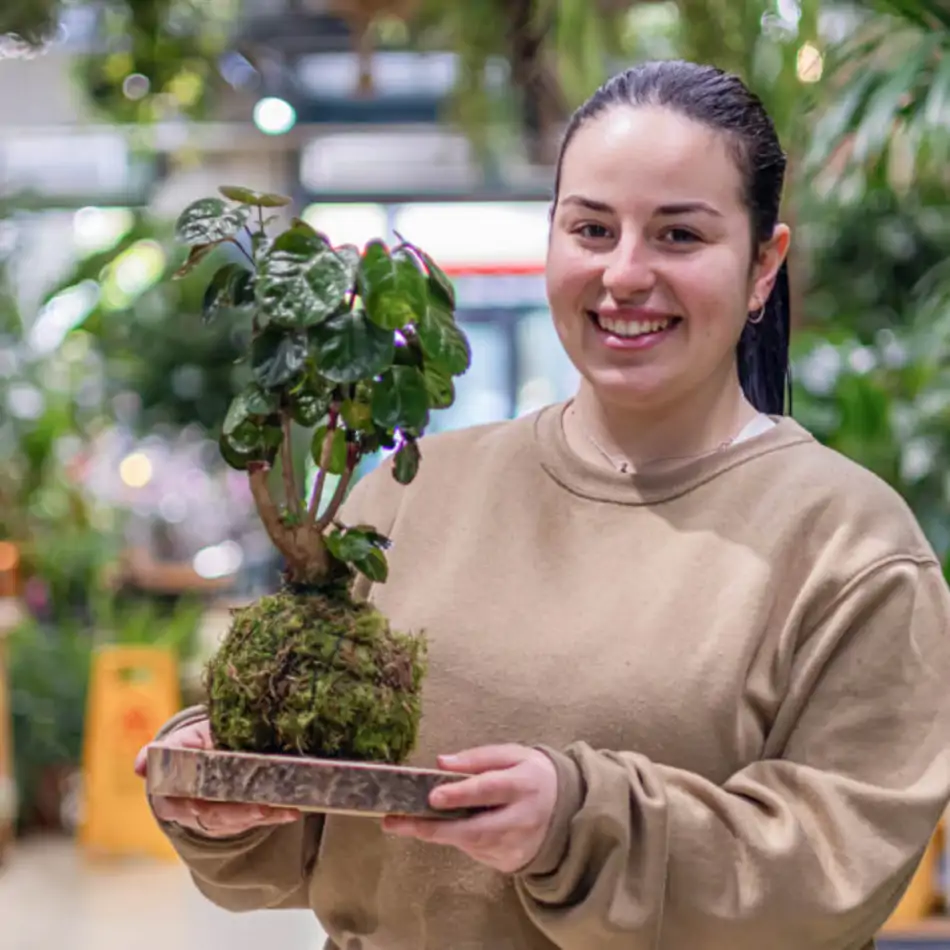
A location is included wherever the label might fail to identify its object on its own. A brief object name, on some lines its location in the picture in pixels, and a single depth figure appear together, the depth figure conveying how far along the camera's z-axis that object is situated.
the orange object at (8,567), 7.34
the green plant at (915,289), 3.08
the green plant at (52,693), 6.86
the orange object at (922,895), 4.32
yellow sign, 6.24
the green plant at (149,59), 5.55
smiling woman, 1.41
